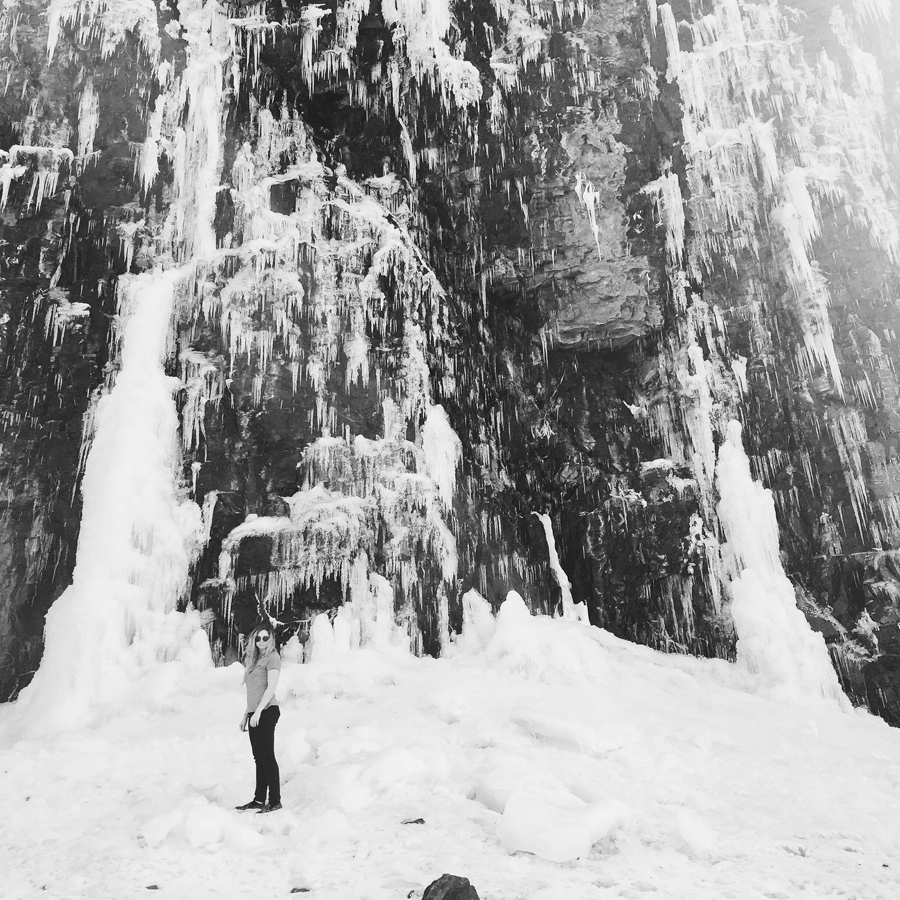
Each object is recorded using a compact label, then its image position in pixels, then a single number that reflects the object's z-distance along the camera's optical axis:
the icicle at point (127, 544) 9.74
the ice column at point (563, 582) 14.58
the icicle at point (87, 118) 13.79
